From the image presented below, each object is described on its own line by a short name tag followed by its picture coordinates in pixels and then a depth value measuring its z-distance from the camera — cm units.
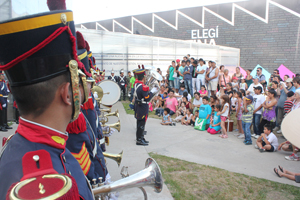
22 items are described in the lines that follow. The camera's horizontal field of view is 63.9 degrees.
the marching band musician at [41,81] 95
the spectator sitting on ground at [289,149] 548
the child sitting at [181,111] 982
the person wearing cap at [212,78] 1044
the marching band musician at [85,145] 199
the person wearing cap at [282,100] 735
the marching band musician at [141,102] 640
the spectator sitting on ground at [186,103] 1005
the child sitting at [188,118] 912
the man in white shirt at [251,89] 894
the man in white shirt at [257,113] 716
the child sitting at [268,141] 600
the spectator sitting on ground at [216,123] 780
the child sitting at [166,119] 907
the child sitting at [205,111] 833
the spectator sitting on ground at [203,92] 991
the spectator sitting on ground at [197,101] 939
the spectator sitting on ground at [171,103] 1045
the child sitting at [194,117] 894
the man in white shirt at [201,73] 1107
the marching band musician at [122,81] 1507
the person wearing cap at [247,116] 668
